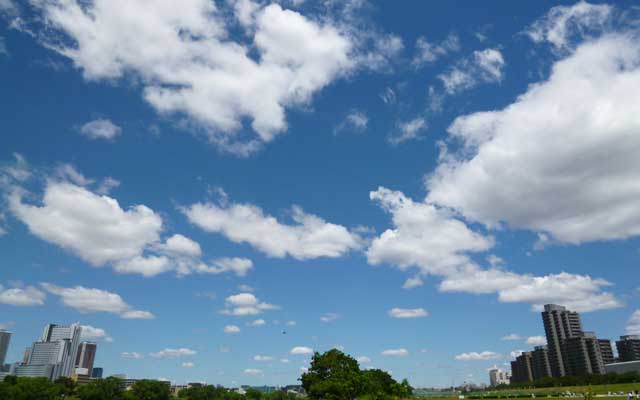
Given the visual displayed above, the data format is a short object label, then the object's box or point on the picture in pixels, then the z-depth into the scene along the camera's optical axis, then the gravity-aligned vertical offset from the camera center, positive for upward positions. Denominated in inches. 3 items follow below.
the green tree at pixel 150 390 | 7062.0 +43.2
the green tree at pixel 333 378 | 3661.4 +127.6
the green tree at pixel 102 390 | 6654.0 +40.6
